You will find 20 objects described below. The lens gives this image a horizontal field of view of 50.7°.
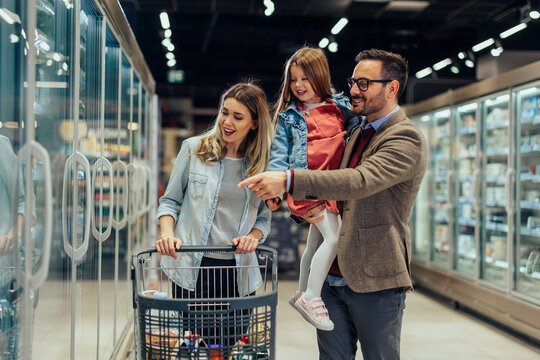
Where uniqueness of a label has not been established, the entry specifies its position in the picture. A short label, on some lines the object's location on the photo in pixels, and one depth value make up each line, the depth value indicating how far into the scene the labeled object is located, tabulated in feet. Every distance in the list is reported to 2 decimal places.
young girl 7.43
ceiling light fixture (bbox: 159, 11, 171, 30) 24.53
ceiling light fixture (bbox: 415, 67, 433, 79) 31.28
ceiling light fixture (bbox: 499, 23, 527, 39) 22.86
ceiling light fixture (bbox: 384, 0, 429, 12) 25.63
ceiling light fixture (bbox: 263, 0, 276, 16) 22.90
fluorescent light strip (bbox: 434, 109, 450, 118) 23.01
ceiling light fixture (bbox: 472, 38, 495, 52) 25.36
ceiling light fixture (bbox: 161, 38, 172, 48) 28.94
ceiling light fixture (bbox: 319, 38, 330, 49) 29.17
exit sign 31.65
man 6.77
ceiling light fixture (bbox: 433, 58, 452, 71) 30.27
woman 7.41
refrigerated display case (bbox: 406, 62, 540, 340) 16.49
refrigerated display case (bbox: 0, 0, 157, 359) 5.52
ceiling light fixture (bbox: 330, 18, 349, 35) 25.53
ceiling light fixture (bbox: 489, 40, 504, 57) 20.80
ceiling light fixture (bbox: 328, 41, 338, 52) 29.91
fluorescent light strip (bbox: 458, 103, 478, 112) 20.58
